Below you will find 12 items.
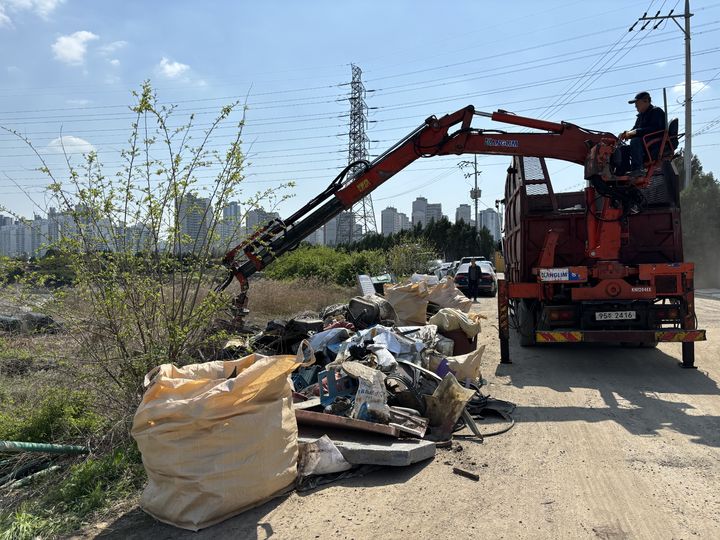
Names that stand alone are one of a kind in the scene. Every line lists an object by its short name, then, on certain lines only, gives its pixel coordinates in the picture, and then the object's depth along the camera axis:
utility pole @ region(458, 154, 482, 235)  55.37
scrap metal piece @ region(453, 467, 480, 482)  3.93
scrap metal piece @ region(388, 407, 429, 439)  4.54
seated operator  6.72
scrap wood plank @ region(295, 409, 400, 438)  4.33
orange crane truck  7.11
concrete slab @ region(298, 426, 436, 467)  3.99
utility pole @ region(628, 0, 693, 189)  25.64
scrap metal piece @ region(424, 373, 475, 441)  4.91
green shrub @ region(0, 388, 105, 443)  4.82
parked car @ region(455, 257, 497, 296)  20.16
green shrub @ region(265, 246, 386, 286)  22.45
